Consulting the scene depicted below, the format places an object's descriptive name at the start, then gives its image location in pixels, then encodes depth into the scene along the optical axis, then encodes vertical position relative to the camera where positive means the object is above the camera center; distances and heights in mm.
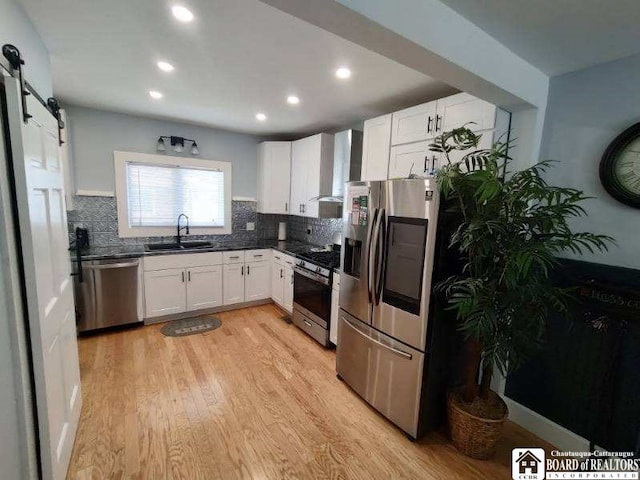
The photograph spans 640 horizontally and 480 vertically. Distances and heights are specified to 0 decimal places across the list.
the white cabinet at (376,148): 2680 +609
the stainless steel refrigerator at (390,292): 1856 -564
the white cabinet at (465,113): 1990 +728
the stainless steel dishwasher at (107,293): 3037 -980
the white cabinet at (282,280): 3748 -953
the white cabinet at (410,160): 2341 +449
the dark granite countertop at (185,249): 3102 -537
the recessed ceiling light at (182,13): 1486 +998
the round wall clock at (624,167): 1638 +309
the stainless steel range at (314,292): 3037 -912
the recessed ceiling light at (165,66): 2128 +1021
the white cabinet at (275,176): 4164 +467
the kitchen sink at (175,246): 3670 -539
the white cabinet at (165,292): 3402 -1041
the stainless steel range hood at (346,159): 3246 +587
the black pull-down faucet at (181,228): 3968 -315
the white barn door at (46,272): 1193 -351
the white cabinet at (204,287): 3641 -1033
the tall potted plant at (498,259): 1484 -223
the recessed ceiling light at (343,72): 2104 +1016
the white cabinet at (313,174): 3586 +455
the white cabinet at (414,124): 2299 +742
